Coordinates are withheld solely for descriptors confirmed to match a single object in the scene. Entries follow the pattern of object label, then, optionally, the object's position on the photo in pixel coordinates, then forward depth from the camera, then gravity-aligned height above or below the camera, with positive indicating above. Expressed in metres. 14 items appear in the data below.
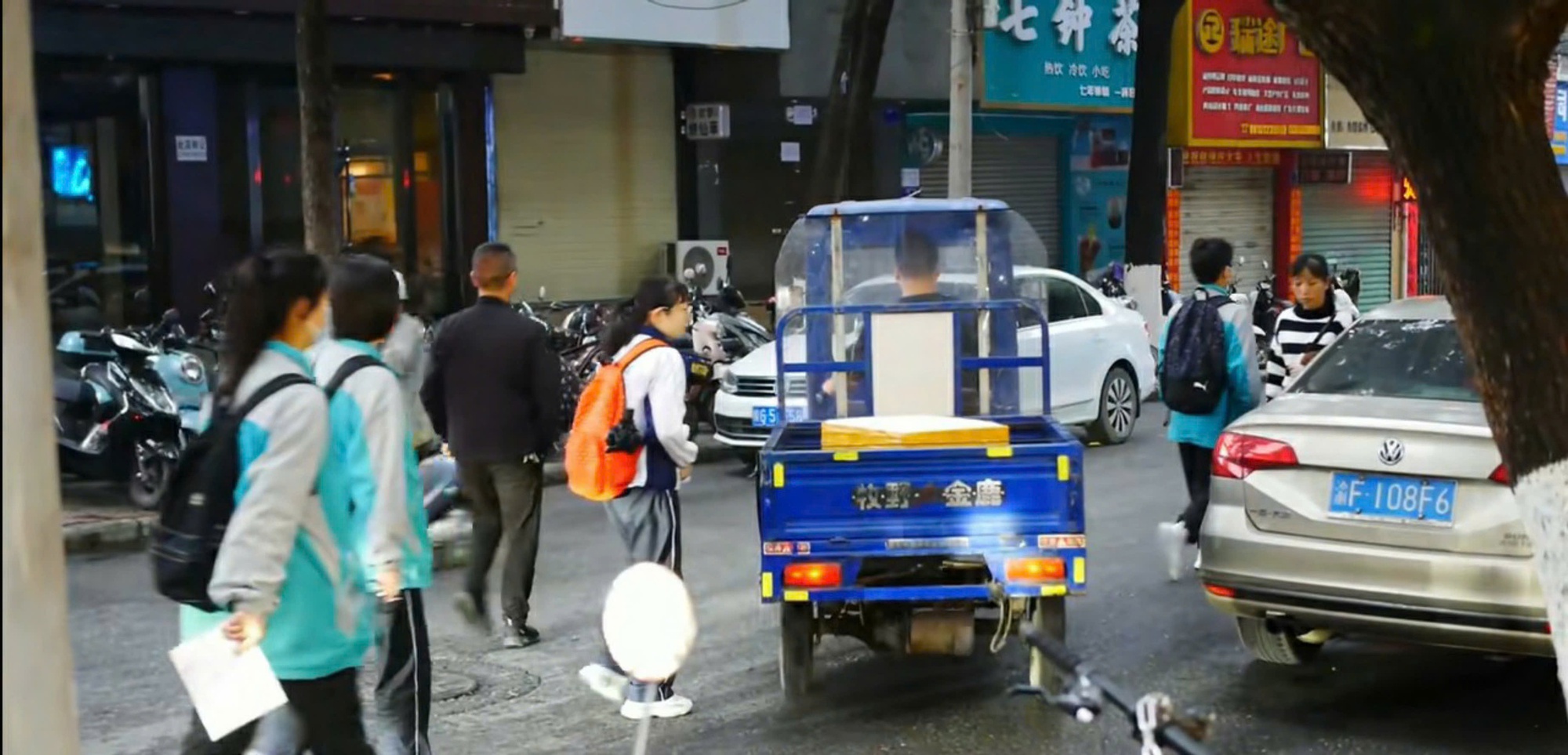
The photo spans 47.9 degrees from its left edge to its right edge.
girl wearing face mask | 4.27 -0.72
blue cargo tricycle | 6.72 -1.12
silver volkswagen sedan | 6.09 -1.05
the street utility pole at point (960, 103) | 17.25 +1.28
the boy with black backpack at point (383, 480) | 4.96 -0.67
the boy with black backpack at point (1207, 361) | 8.80 -0.67
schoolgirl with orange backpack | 7.12 -0.81
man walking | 7.84 -0.71
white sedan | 13.46 -1.15
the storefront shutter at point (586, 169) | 18.67 +0.78
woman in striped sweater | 9.16 -0.52
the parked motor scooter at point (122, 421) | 11.28 -1.10
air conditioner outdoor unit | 19.25 -0.29
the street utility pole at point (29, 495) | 3.23 -0.45
